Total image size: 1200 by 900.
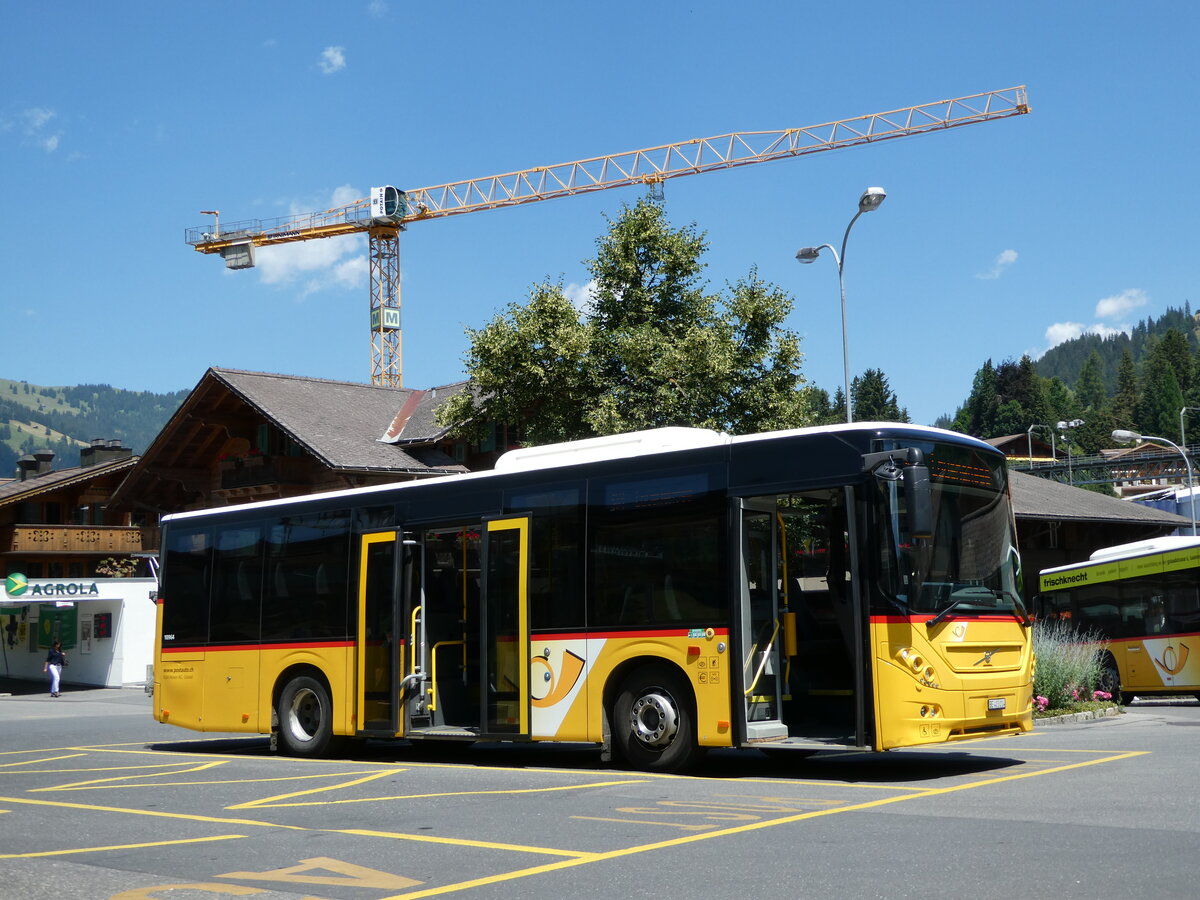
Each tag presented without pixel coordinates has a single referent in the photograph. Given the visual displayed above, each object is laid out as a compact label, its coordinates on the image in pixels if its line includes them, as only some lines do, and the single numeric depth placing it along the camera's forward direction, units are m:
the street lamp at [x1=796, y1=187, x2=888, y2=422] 25.66
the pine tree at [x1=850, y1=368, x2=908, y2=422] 143.38
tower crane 83.62
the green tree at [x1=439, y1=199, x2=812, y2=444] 29.98
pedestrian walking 40.06
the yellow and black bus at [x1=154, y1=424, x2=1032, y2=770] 11.82
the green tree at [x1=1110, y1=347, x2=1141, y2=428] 176.62
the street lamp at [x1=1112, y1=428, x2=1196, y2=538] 40.41
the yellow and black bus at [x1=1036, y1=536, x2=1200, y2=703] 26.11
